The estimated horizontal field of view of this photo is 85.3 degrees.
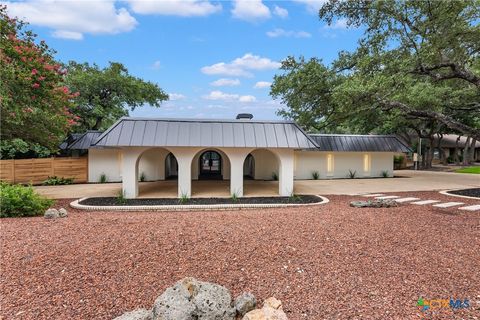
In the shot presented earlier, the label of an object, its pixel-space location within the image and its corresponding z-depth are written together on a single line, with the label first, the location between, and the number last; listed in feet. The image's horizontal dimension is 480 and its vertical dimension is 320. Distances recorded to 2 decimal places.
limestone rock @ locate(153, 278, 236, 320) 9.09
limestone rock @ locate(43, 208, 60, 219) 21.77
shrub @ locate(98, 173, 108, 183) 52.54
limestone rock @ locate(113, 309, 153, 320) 9.20
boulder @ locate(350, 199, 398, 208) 27.99
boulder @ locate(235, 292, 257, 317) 9.99
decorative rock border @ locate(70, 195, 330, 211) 28.19
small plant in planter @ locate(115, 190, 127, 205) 31.09
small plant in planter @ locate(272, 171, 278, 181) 57.98
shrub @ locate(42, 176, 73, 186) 49.01
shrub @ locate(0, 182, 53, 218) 22.12
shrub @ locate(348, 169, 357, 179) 61.46
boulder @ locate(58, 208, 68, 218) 22.56
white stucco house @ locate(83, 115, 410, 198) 32.37
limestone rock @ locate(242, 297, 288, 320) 8.95
